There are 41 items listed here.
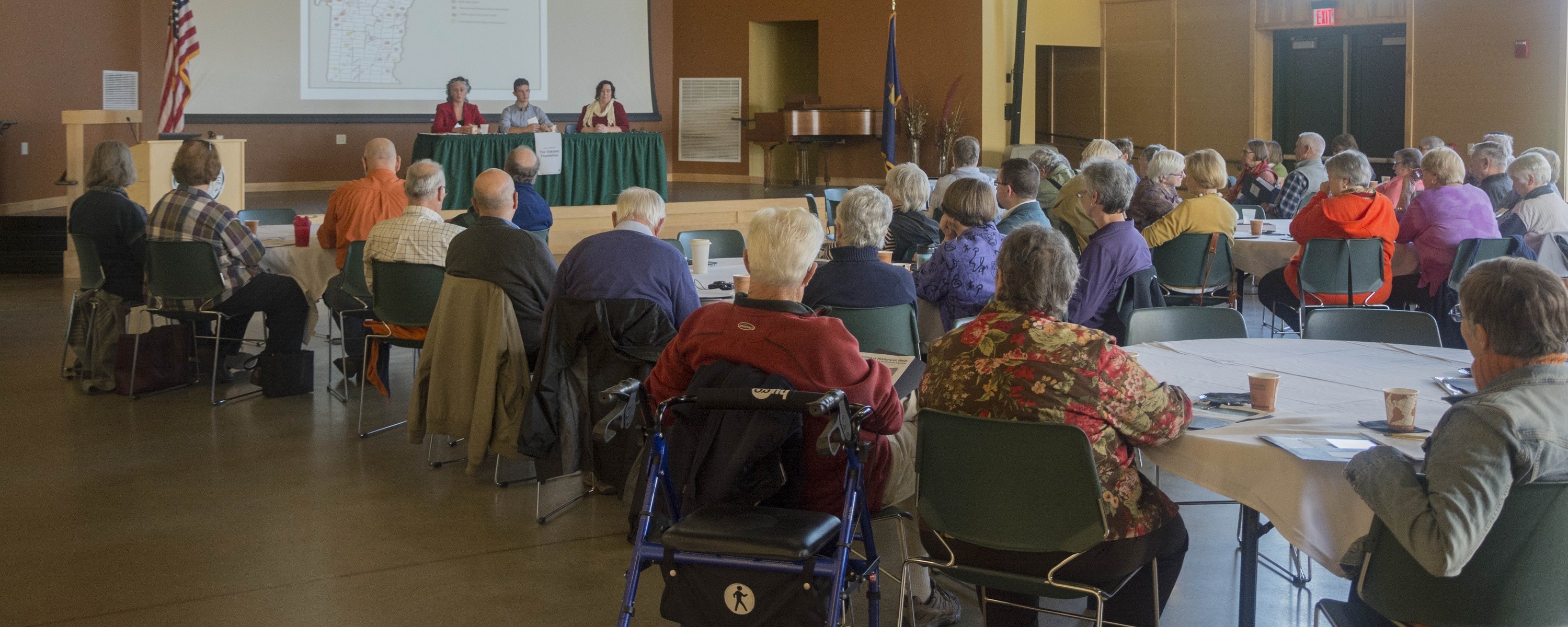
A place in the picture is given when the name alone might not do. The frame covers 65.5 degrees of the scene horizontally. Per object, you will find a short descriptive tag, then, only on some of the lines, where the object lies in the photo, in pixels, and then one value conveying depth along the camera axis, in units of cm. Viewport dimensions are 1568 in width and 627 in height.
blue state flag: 1282
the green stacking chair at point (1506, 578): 196
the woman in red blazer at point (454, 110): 1154
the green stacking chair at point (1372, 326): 369
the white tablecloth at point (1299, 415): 234
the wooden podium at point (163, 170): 903
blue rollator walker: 240
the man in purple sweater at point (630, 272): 393
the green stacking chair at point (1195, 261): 623
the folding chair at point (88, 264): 593
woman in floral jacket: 238
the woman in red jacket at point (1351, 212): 589
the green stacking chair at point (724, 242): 648
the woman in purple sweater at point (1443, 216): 602
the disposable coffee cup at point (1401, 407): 248
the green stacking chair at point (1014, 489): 236
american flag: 908
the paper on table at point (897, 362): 325
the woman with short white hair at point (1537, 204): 625
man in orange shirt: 596
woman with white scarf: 1238
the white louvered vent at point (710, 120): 1580
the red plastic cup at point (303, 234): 628
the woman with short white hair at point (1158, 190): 650
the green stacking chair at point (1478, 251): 581
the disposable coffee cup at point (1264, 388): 270
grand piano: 1448
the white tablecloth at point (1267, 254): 630
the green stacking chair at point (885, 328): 394
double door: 1226
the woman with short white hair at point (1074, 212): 625
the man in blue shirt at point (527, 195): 623
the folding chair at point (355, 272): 575
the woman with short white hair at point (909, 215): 582
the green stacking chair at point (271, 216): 750
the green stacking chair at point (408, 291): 504
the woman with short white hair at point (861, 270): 401
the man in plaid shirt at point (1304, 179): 825
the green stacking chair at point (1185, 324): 378
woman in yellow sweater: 616
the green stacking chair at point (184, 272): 566
